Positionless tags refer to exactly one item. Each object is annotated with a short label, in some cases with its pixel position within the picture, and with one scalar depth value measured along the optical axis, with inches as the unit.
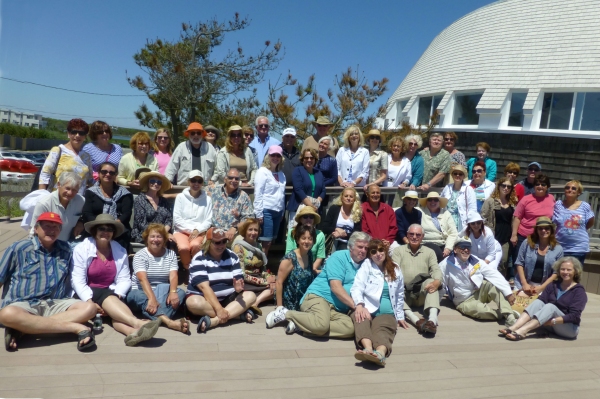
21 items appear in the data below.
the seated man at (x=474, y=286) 218.2
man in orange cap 239.0
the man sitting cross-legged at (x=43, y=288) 154.0
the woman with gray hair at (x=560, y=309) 199.8
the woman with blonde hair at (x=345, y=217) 229.3
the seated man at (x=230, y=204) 218.1
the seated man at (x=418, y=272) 209.9
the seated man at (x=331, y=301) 181.9
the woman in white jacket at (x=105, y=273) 170.6
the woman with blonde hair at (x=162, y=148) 242.9
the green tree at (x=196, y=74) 597.9
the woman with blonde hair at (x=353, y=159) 259.1
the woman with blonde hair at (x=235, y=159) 244.5
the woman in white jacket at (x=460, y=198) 250.6
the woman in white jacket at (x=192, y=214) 210.5
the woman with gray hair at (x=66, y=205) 176.9
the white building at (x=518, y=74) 650.8
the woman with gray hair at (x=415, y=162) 278.2
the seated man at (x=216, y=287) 185.5
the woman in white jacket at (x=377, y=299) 171.8
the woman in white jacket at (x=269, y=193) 226.2
